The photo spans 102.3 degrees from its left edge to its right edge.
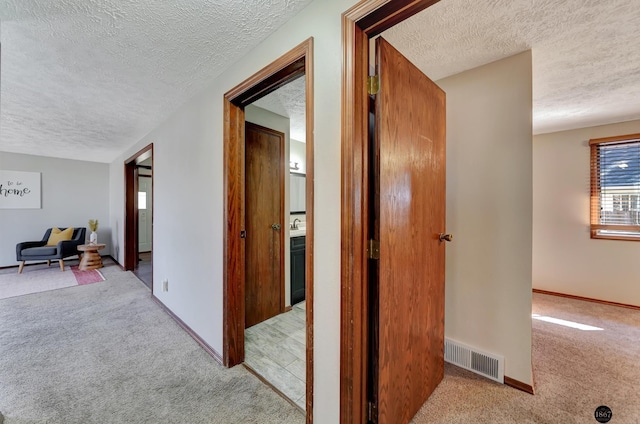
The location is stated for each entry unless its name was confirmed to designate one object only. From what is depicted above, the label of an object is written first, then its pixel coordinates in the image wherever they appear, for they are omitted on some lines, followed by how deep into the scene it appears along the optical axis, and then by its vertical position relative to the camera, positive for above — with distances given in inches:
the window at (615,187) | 119.3 +11.5
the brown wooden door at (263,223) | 99.2 -4.9
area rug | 142.8 -43.8
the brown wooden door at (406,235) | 45.9 -4.9
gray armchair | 179.6 -28.8
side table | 187.0 -34.4
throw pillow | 196.2 -19.3
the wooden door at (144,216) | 258.1 -5.5
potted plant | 196.2 -14.9
